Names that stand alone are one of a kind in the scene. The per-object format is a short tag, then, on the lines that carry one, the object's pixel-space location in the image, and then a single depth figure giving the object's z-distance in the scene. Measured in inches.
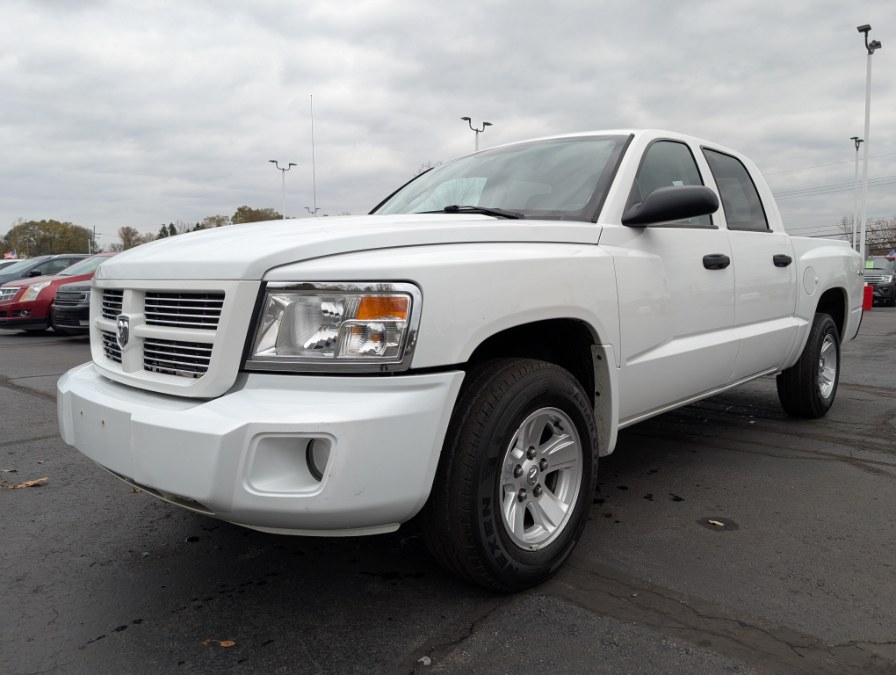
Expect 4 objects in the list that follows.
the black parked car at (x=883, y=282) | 858.1
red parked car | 475.5
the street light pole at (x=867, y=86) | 1040.8
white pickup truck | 80.1
